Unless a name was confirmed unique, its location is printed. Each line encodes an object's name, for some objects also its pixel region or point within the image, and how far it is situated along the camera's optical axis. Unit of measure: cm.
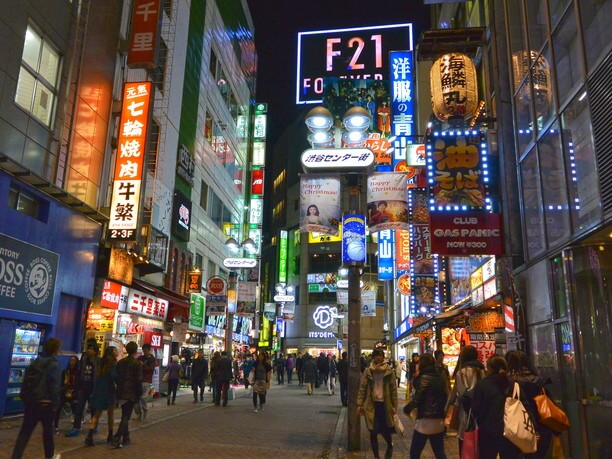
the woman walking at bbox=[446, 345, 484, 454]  666
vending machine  1240
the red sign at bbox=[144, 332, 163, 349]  1979
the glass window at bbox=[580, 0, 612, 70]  779
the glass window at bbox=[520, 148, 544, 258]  1039
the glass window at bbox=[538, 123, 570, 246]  920
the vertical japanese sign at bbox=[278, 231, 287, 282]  6365
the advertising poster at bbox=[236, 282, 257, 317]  2616
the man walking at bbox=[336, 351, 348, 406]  1823
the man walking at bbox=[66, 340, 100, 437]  1060
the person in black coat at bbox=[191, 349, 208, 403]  1855
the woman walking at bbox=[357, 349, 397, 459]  836
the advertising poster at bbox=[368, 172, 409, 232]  1108
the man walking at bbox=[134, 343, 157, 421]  1320
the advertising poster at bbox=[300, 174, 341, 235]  1084
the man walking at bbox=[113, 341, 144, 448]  945
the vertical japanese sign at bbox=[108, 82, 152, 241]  1595
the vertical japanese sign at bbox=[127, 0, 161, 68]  1692
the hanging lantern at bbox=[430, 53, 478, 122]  1295
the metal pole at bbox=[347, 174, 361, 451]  990
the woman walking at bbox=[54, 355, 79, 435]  1083
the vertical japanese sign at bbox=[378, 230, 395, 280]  3728
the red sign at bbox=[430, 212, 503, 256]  1106
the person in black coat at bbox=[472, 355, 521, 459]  530
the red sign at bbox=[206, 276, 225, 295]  2312
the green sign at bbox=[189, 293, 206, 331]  2584
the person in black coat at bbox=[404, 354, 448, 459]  685
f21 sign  4025
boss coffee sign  1180
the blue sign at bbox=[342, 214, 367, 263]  1082
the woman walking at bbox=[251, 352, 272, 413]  1631
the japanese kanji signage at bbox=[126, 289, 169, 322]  1805
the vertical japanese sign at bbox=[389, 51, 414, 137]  2548
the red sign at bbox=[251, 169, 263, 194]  4166
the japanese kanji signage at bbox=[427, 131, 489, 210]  1134
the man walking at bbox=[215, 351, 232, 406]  1773
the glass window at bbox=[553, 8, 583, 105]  887
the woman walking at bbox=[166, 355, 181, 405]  1750
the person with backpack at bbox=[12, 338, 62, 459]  703
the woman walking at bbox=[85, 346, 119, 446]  982
